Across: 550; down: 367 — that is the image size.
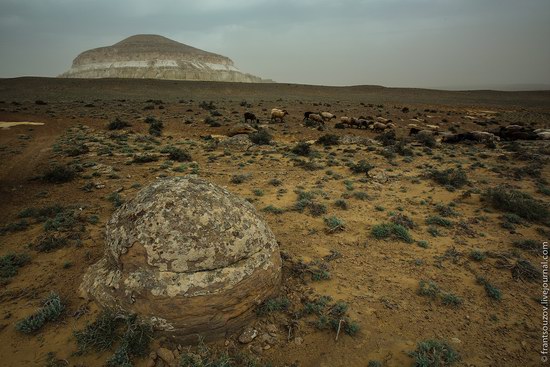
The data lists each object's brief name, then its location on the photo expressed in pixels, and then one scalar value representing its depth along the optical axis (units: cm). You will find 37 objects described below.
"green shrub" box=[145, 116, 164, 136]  1892
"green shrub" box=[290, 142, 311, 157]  1451
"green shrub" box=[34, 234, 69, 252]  602
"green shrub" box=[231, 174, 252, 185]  1038
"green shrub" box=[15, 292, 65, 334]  413
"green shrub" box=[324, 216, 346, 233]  711
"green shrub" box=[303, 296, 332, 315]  457
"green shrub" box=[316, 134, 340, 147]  1725
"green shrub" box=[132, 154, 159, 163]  1223
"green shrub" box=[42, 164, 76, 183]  971
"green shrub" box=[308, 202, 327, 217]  797
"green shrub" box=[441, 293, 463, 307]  479
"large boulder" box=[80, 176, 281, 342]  384
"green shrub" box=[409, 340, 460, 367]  367
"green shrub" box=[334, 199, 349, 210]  840
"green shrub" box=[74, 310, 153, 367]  365
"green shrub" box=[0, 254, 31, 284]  522
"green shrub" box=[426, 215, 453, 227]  754
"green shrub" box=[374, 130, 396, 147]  1797
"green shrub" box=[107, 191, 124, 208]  815
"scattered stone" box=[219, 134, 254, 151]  1576
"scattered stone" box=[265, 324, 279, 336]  422
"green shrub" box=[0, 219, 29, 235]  673
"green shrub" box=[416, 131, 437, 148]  1752
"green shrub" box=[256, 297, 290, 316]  443
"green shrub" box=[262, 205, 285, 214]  802
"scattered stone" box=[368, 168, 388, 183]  1084
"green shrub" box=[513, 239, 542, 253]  638
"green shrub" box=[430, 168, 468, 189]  1034
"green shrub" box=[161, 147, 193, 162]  1298
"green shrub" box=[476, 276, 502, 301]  493
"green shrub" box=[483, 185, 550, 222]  778
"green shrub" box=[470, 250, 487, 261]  600
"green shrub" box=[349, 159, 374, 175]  1163
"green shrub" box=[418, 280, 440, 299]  496
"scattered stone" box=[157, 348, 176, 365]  368
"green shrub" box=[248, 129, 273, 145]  1676
